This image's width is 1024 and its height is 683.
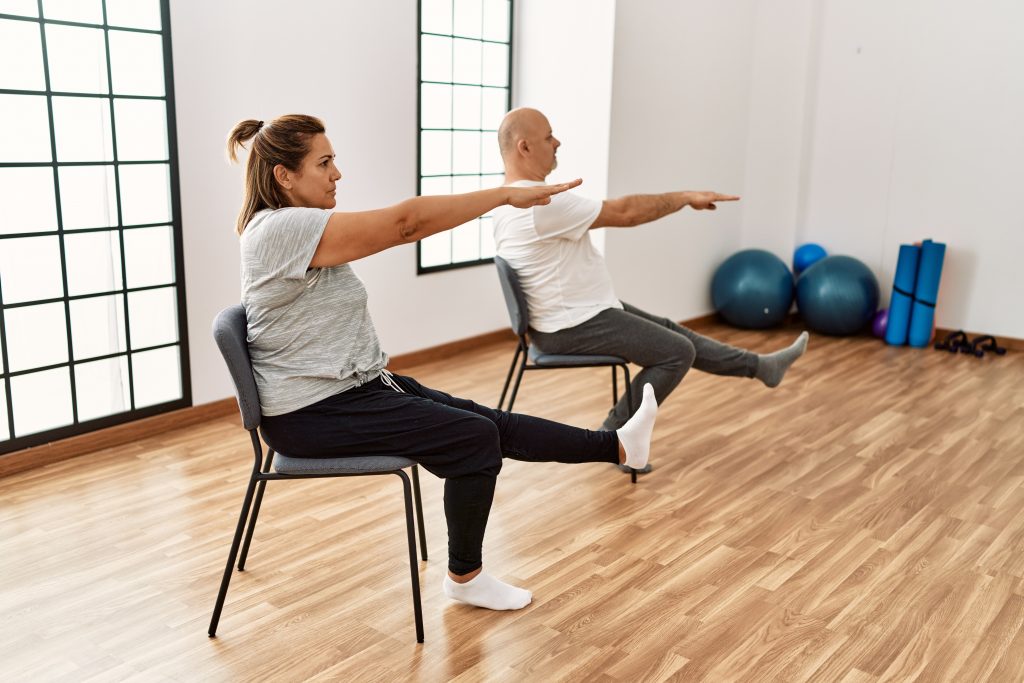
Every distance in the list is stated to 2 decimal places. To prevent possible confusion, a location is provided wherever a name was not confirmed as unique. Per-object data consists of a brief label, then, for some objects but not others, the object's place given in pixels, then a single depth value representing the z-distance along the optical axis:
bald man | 3.13
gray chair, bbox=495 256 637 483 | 3.21
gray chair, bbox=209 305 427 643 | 2.08
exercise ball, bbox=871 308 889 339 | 5.59
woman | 2.07
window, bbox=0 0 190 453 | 3.23
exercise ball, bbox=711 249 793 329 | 5.66
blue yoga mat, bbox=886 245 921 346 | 5.38
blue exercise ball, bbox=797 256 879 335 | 5.49
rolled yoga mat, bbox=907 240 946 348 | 5.32
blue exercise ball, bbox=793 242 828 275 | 5.95
